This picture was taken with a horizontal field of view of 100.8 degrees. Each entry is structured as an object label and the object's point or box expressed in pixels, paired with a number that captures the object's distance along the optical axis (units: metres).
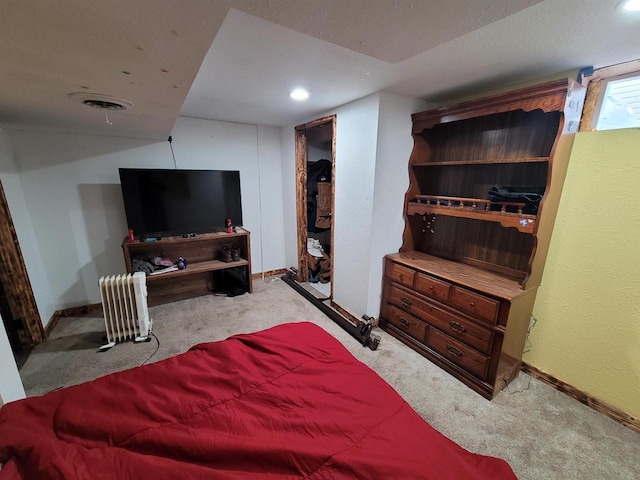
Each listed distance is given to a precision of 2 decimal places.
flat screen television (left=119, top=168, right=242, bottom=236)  2.78
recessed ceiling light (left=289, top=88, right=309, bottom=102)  2.15
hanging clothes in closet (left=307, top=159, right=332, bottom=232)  3.94
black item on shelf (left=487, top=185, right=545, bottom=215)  1.79
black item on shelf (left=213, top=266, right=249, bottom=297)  3.42
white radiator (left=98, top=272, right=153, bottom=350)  2.35
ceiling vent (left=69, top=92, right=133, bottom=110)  1.41
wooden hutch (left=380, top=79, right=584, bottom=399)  1.77
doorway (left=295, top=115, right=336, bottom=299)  3.49
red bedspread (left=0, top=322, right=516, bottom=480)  0.80
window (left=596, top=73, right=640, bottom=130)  1.62
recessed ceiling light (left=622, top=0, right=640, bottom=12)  1.05
